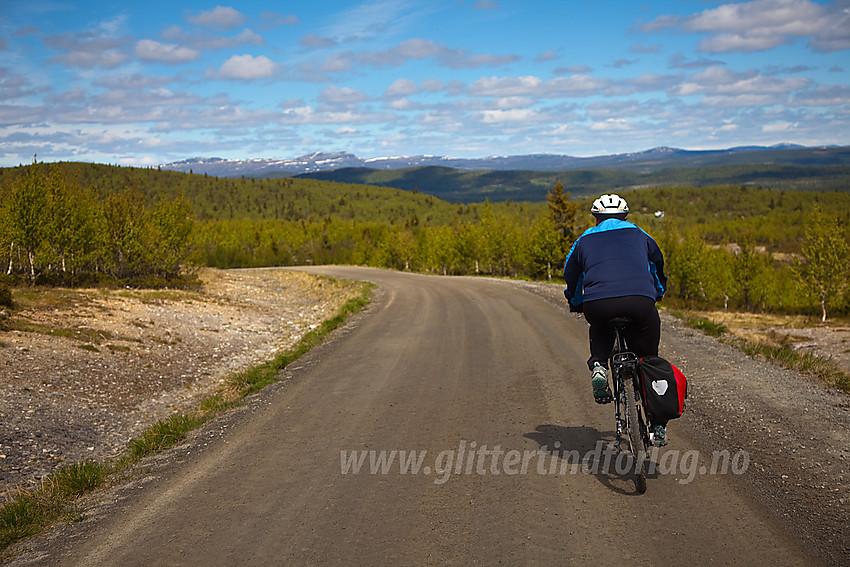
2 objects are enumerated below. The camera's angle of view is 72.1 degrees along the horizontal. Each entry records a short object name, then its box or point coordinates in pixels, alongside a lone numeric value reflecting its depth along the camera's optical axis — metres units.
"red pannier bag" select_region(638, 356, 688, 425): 4.82
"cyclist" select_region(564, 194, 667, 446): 4.94
